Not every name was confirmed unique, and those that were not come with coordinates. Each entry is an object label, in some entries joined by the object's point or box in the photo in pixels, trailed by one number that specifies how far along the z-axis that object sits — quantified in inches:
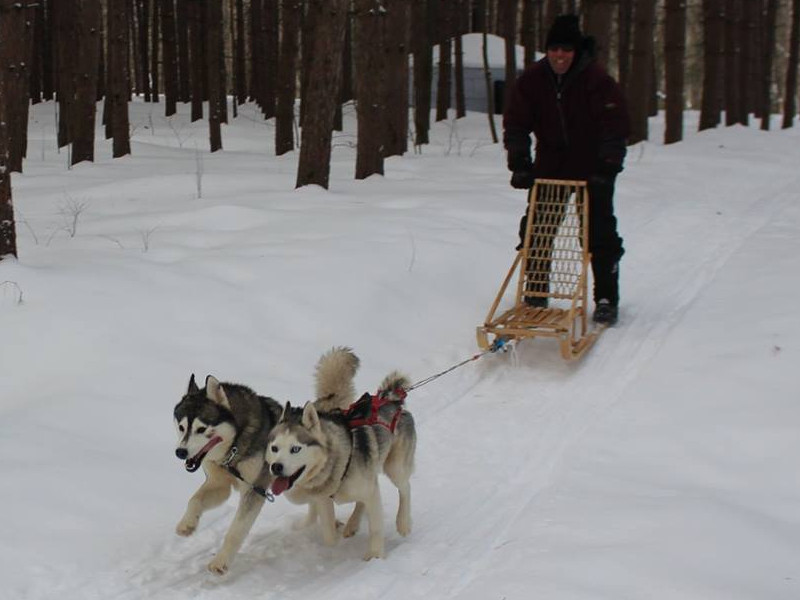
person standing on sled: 303.3
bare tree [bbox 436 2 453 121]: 943.7
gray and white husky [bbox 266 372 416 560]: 163.9
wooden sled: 290.2
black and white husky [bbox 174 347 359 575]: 167.5
